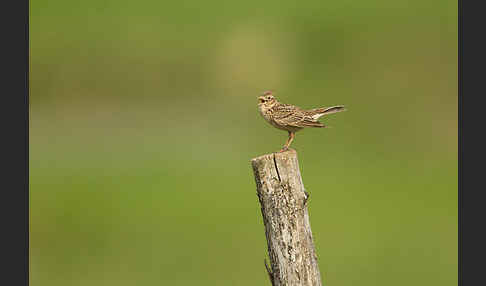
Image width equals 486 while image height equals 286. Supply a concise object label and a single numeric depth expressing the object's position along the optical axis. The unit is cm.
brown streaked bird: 1903
